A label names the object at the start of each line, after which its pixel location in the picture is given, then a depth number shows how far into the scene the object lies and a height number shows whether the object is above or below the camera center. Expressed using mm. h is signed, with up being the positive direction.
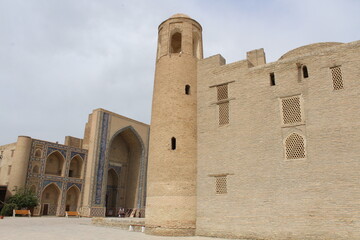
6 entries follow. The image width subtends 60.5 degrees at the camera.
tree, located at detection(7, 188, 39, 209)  20891 +314
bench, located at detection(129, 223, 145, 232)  14122 -852
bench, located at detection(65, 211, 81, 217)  23228 -597
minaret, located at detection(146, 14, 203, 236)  12203 +2808
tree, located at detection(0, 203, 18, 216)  20694 -300
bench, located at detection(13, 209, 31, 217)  20625 -537
